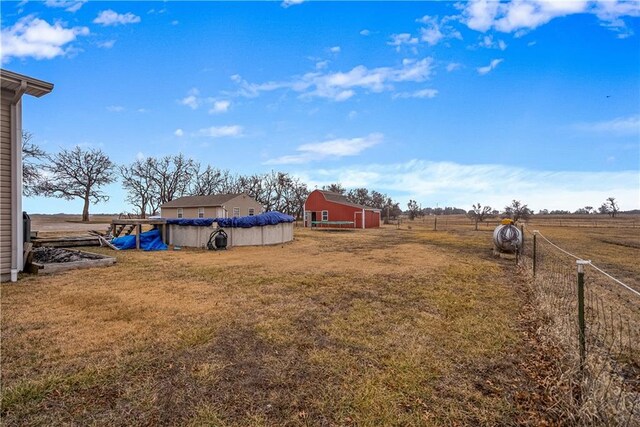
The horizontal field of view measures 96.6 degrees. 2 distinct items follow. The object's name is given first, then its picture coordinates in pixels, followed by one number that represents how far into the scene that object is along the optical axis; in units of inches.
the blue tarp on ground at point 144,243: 516.0
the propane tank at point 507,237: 418.9
